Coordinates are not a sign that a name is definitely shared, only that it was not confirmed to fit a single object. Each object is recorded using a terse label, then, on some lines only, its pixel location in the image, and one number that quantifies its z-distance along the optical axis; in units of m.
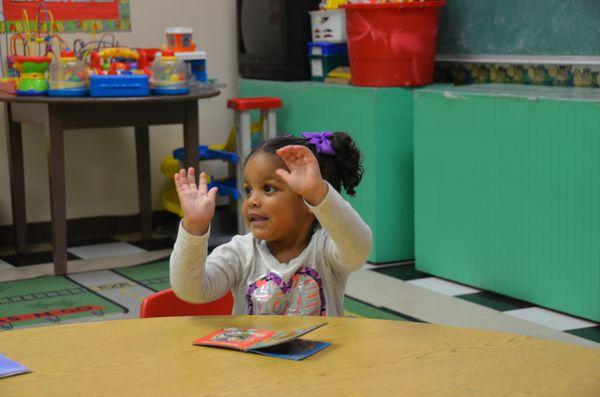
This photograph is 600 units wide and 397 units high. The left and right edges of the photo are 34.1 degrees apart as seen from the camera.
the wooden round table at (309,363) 1.08
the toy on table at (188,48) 4.21
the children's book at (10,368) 1.14
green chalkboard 3.33
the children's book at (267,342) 1.22
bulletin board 4.36
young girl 1.58
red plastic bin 3.81
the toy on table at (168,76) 3.82
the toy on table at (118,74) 3.69
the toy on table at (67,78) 3.67
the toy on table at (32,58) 3.71
